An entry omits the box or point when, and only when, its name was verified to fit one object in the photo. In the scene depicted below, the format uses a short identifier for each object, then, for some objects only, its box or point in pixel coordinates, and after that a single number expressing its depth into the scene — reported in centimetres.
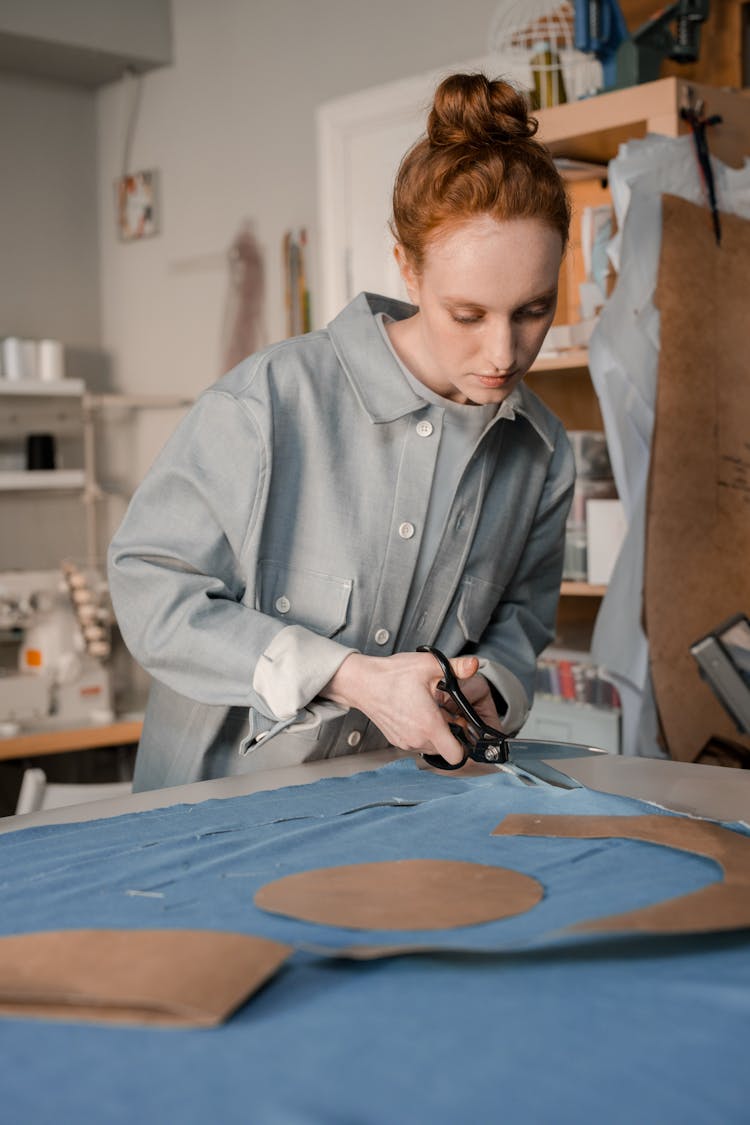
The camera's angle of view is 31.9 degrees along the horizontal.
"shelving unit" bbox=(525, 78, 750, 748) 218
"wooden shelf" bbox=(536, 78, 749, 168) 216
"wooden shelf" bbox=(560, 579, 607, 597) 243
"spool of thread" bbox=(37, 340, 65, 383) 413
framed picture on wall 442
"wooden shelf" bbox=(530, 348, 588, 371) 241
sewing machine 302
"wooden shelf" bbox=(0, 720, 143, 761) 298
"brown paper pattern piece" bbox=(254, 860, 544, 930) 76
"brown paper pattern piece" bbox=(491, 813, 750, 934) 73
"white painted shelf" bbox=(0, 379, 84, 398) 404
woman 120
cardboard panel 210
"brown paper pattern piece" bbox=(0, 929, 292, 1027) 63
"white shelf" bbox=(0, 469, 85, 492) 405
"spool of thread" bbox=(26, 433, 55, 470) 410
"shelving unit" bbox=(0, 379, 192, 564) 408
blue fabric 55
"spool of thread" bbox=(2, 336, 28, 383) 405
